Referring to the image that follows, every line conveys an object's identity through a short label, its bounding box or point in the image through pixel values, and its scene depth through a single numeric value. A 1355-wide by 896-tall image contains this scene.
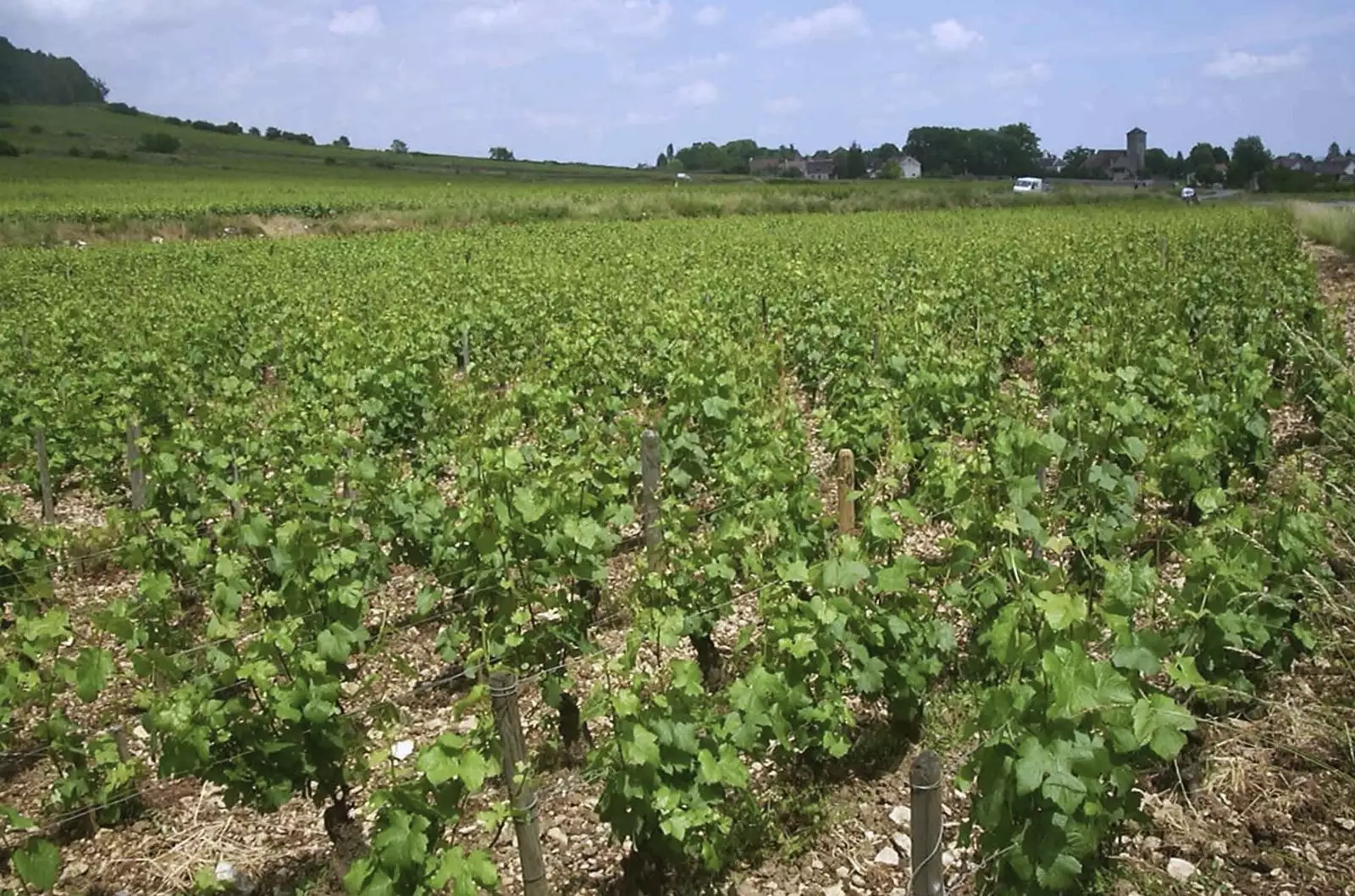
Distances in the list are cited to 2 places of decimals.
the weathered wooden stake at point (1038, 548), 6.41
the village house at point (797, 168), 130.75
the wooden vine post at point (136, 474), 7.91
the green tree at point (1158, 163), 129.60
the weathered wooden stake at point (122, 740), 4.86
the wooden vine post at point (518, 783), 3.63
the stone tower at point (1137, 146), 134.04
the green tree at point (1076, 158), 133.18
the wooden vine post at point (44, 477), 8.82
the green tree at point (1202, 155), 125.31
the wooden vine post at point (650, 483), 7.21
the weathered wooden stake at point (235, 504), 7.84
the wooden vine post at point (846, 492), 6.20
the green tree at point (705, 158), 148.75
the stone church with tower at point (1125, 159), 129.66
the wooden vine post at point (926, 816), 3.00
